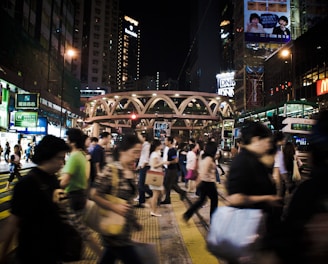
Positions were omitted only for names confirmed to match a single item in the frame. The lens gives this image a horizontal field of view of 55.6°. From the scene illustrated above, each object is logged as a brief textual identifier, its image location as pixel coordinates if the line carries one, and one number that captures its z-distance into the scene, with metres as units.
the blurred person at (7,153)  21.74
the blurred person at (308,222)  1.59
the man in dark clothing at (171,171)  8.72
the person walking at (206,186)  5.92
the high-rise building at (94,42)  99.00
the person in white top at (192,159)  9.62
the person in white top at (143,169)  8.32
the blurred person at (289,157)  7.63
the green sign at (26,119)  24.78
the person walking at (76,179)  4.19
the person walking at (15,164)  10.74
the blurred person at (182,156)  12.68
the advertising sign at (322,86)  27.23
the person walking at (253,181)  2.71
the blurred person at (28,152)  26.59
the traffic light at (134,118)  16.63
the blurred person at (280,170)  6.13
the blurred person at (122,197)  2.64
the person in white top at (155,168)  7.24
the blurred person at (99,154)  7.57
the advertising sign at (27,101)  24.64
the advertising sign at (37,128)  25.70
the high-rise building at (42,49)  29.08
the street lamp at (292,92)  34.12
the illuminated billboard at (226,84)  70.00
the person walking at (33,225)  2.14
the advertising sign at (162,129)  17.81
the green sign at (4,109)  24.55
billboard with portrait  49.78
